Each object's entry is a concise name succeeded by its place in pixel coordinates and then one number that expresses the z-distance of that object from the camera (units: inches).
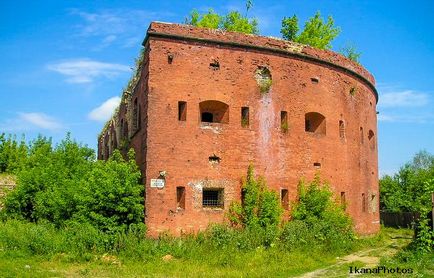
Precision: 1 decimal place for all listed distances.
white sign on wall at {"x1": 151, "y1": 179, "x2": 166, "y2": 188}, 552.7
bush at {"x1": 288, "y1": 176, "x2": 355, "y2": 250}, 584.1
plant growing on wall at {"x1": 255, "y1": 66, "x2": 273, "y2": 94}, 627.5
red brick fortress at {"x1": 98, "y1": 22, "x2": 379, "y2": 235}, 565.6
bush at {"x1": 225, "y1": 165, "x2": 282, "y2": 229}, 579.2
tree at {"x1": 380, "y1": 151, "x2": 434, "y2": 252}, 1242.6
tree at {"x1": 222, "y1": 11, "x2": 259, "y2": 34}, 1078.2
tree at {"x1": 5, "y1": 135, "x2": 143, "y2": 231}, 529.0
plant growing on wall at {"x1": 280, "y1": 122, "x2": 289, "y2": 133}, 639.8
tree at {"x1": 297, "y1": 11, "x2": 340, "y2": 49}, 1076.5
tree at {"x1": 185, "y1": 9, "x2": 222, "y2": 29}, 1080.2
